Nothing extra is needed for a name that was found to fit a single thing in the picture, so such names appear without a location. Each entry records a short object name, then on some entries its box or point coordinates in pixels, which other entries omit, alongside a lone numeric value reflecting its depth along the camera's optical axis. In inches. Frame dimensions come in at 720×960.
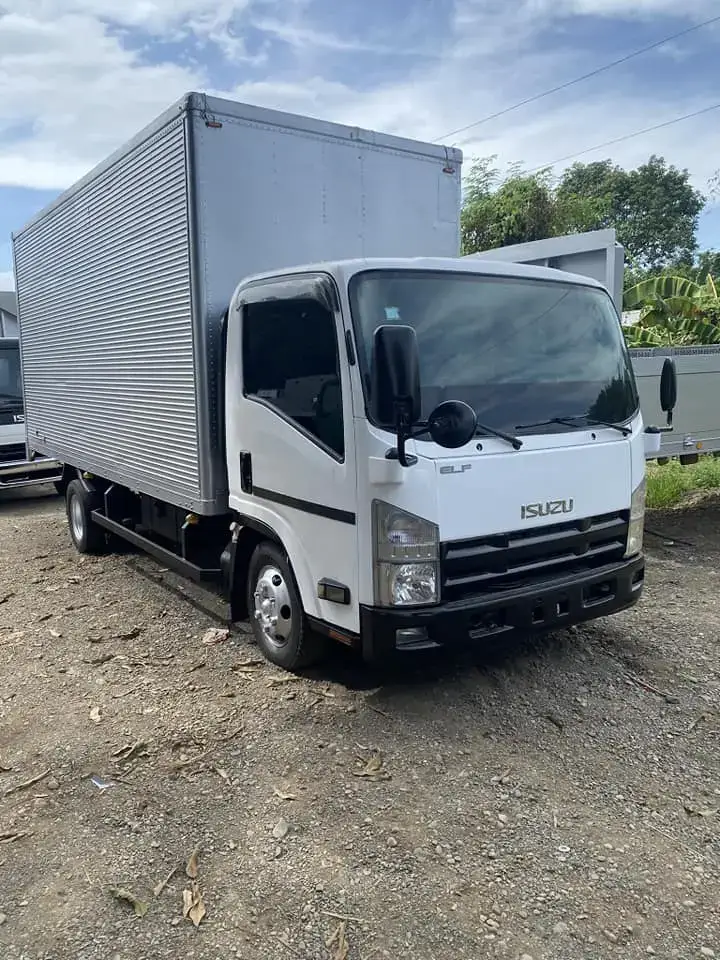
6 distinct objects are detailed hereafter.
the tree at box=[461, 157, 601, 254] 924.6
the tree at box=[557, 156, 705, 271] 1464.1
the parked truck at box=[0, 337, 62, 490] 448.5
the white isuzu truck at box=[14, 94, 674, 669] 154.3
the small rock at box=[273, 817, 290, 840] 135.4
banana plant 446.6
